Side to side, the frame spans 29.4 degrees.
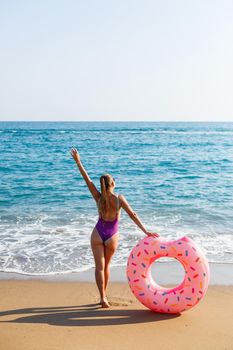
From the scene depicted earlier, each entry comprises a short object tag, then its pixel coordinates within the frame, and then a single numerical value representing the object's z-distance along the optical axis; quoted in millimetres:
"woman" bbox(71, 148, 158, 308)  4957
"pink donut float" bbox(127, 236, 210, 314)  4641
